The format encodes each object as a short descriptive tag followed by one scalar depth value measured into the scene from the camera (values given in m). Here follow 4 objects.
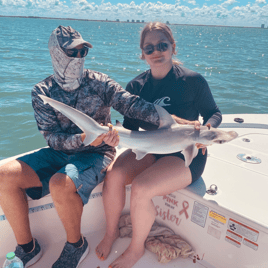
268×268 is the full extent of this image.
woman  2.21
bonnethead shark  2.05
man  2.15
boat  2.11
